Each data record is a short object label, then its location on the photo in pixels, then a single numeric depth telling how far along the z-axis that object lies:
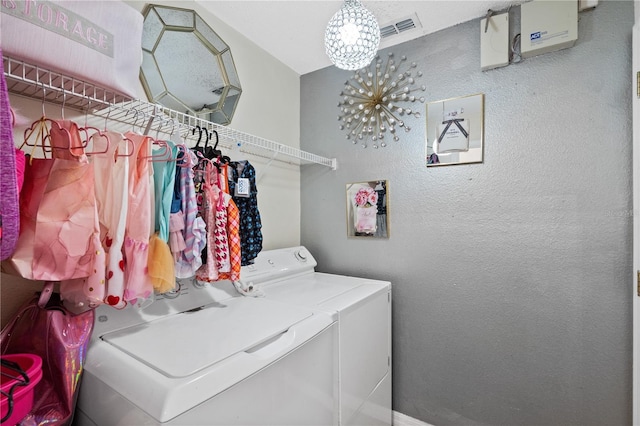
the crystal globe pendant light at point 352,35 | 1.43
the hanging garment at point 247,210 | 1.40
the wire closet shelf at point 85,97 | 0.86
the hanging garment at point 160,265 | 1.00
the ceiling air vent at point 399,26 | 1.72
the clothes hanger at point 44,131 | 0.89
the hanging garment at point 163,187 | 1.05
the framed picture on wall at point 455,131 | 1.69
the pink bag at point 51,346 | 0.87
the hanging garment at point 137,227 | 0.96
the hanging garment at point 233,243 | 1.28
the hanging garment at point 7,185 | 0.67
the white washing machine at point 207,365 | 0.76
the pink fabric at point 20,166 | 0.76
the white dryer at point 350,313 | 1.37
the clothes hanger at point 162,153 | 1.07
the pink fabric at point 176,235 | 1.10
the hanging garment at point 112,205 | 0.91
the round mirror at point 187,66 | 1.46
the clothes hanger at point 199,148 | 1.30
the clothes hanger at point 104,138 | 0.95
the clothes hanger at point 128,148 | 0.98
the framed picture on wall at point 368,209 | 1.99
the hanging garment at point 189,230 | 1.13
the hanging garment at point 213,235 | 1.24
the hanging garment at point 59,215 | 0.79
